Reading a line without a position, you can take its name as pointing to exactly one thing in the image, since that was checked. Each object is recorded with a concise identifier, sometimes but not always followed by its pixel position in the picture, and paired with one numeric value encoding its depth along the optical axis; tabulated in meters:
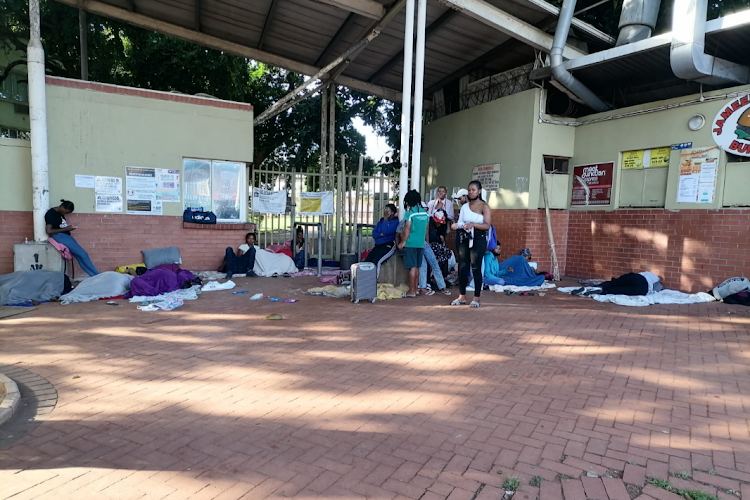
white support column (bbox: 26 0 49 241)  8.02
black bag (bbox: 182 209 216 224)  9.60
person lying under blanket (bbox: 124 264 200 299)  7.45
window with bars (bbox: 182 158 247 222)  9.73
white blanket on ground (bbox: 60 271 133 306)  7.13
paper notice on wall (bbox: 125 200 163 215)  9.17
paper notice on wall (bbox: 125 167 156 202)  9.16
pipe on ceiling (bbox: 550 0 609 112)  8.67
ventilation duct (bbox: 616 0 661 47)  8.38
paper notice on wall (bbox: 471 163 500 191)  10.88
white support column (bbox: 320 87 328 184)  13.39
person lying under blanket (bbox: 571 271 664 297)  7.88
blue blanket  9.05
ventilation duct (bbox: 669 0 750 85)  7.30
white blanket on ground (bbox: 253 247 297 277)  9.92
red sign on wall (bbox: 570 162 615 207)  9.56
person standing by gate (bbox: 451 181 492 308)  6.74
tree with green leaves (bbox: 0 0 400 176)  12.37
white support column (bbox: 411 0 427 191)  8.38
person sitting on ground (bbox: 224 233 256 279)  9.66
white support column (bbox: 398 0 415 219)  8.46
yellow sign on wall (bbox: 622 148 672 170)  8.61
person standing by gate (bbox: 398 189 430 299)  7.43
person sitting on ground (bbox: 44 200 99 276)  8.08
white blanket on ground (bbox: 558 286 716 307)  7.48
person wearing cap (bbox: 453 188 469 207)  8.85
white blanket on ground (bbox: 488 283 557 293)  8.55
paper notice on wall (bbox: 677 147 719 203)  7.86
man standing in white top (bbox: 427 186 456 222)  8.88
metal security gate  11.03
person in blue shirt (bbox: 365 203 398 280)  8.09
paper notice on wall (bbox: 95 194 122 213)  8.93
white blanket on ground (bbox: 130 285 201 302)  7.20
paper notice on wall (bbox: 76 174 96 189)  8.77
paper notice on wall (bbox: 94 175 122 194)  8.92
